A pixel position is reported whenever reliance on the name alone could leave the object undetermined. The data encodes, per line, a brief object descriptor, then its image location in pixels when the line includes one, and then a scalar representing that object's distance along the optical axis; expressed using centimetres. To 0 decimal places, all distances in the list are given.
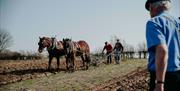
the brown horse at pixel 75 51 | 1956
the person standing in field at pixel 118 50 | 2378
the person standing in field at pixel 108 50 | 2466
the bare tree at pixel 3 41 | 8131
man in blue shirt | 383
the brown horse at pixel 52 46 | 1872
